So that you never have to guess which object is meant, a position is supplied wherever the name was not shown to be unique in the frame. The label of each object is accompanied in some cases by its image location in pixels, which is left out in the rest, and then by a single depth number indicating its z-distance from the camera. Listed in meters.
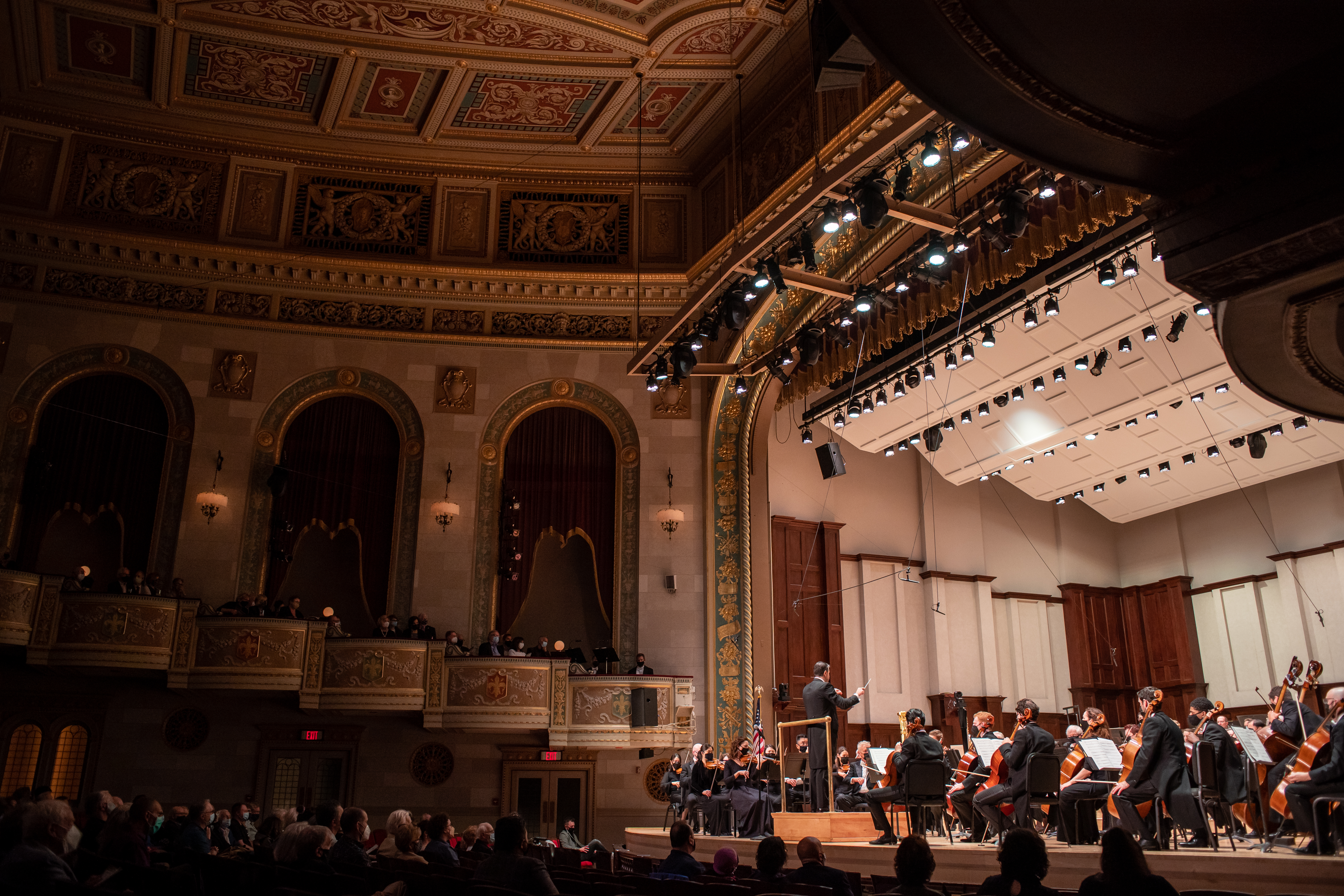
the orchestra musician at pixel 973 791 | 9.62
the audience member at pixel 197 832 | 7.09
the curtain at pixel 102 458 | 15.36
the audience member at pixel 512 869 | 4.75
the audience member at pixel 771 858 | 5.14
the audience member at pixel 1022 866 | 3.96
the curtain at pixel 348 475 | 16.53
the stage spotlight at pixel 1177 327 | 12.55
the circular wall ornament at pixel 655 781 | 15.96
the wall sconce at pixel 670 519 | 16.89
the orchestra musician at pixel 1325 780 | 6.70
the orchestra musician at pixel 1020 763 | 8.57
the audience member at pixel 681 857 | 5.90
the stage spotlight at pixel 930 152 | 10.25
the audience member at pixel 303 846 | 5.83
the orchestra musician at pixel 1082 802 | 8.29
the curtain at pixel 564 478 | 17.17
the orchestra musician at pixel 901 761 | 9.31
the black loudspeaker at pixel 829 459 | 15.13
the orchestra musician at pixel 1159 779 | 7.63
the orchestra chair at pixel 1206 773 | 7.84
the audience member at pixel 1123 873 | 3.68
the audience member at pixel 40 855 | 4.23
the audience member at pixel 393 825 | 6.53
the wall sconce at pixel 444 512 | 16.53
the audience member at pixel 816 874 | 5.11
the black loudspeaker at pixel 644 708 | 15.17
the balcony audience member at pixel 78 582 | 13.59
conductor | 11.21
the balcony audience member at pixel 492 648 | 15.20
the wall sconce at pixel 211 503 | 15.66
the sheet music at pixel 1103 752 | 8.45
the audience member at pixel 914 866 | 4.25
